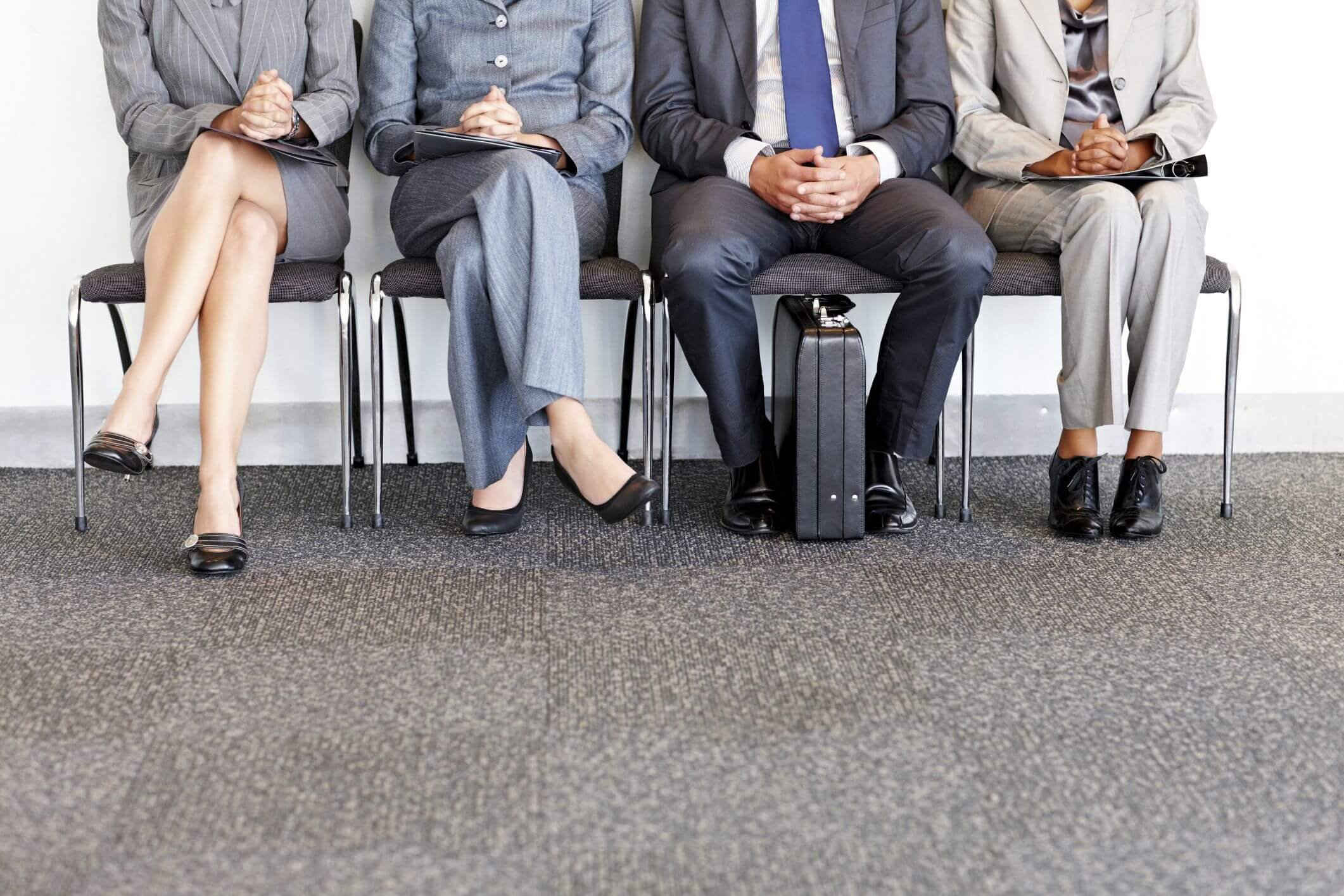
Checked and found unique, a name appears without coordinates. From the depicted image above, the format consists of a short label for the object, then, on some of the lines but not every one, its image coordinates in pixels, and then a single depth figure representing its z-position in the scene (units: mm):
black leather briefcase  2277
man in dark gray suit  2359
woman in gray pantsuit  2254
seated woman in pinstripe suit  2201
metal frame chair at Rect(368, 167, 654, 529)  2410
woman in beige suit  2412
